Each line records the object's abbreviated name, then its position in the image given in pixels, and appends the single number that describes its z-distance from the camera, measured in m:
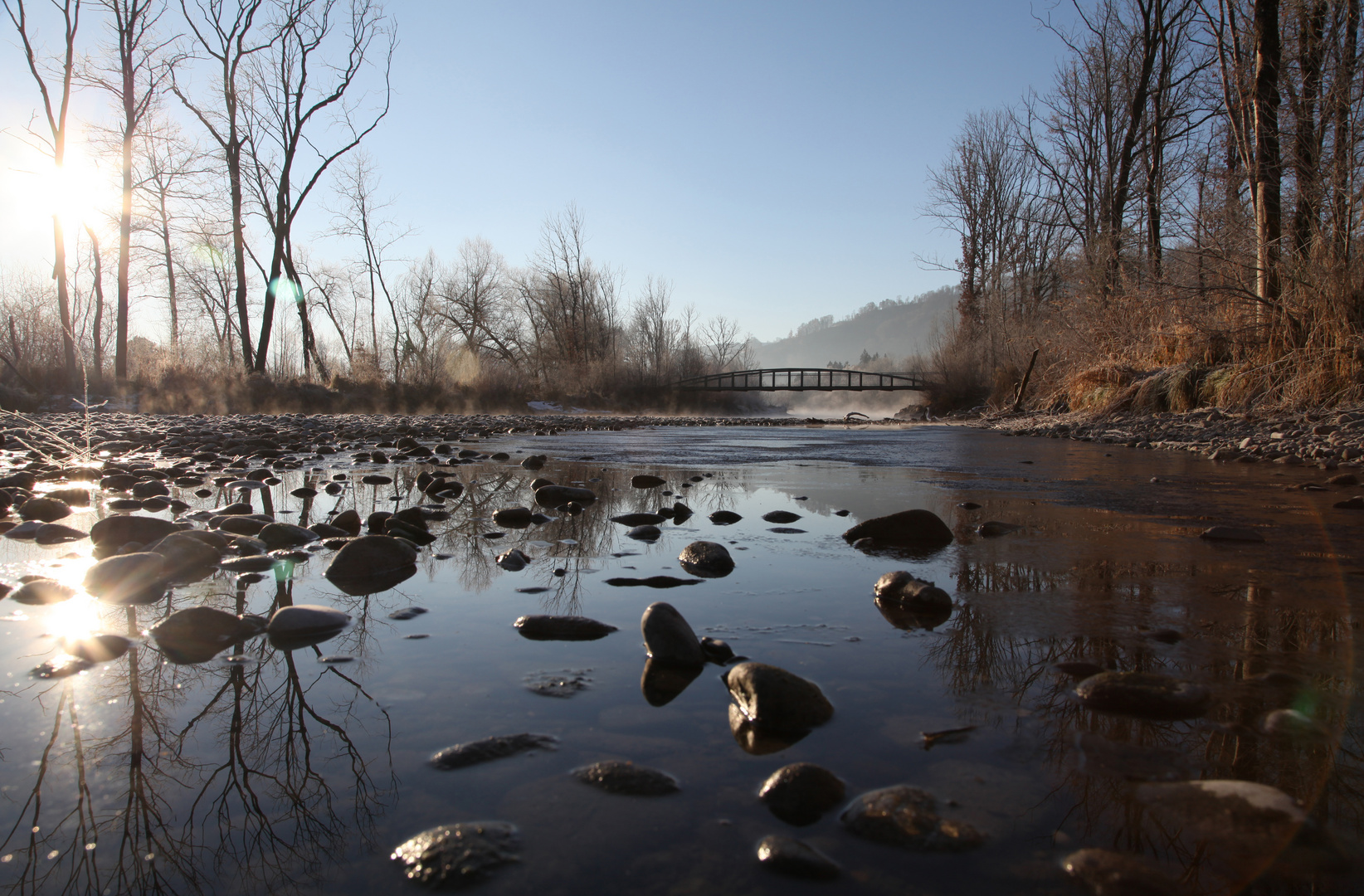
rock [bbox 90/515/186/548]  3.07
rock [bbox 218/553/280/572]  2.76
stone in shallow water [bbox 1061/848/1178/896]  0.93
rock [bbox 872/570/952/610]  2.18
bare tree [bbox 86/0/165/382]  18.28
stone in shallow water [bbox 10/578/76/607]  2.30
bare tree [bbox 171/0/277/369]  18.44
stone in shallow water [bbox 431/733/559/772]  1.28
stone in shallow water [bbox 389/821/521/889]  0.97
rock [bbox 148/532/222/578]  2.69
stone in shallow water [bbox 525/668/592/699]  1.60
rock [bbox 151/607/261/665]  1.89
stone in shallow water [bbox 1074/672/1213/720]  1.43
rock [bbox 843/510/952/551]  3.24
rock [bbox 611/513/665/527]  3.78
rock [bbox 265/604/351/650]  1.96
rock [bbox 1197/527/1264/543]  3.09
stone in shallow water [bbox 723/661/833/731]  1.42
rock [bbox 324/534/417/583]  2.66
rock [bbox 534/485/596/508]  4.55
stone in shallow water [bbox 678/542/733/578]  2.70
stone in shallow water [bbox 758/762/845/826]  1.11
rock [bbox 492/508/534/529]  3.80
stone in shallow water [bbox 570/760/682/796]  1.18
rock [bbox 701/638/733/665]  1.80
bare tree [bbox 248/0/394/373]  19.23
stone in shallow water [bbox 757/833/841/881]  0.97
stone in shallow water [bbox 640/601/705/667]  1.76
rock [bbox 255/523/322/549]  3.21
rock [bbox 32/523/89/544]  3.27
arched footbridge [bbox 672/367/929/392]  32.97
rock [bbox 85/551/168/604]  2.39
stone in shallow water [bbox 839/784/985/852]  1.03
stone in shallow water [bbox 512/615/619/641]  1.99
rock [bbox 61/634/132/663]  1.83
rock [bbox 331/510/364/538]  3.46
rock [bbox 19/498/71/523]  3.78
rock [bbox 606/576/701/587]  2.54
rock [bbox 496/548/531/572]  2.81
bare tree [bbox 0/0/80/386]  17.64
